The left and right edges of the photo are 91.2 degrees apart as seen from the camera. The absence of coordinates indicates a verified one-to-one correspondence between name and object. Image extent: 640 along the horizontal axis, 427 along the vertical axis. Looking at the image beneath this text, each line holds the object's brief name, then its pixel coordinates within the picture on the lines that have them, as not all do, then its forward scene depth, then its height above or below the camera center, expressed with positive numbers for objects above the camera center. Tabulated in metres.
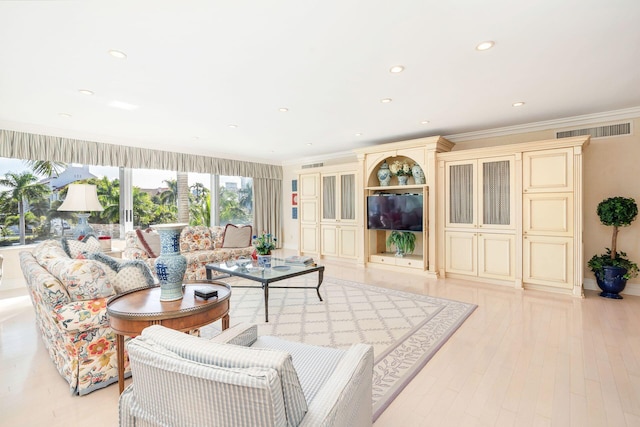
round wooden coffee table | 1.81 -0.59
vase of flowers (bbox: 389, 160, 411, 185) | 5.80 +0.78
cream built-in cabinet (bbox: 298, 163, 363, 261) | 6.54 +0.01
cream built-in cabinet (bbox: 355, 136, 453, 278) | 5.32 +0.43
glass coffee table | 3.45 -0.71
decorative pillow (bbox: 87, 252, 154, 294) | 2.43 -0.48
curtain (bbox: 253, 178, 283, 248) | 8.11 +0.18
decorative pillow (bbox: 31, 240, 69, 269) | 2.65 -0.36
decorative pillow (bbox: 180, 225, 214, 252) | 5.38 -0.46
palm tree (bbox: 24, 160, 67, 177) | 5.09 +0.78
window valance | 4.62 +1.05
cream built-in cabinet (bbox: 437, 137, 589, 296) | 4.17 -0.03
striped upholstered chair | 0.85 -0.52
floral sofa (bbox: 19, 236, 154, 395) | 2.06 -0.65
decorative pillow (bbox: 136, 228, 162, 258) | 4.85 -0.45
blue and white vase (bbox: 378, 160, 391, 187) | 6.03 +0.72
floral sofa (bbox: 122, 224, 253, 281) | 4.85 -0.55
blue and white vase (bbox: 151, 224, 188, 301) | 2.01 -0.32
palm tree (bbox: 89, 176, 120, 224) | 5.73 +0.27
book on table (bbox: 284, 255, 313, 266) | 4.13 -0.65
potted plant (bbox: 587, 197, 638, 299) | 3.90 -0.64
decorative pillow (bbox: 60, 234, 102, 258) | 3.61 -0.39
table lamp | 4.63 +0.18
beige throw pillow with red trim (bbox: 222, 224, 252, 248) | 5.71 -0.44
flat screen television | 5.52 +0.01
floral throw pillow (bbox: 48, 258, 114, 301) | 2.17 -0.46
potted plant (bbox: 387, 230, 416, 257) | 5.84 -0.55
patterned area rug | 2.43 -1.15
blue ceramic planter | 3.96 -0.89
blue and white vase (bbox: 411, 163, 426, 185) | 5.60 +0.69
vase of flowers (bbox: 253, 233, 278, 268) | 4.36 -0.47
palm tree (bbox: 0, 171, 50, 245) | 4.93 +0.41
